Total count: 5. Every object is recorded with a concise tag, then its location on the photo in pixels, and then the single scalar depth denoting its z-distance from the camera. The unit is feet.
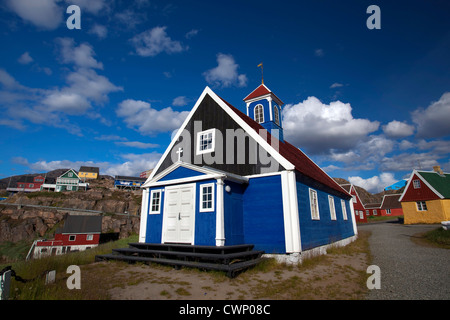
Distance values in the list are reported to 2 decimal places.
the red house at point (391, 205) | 167.72
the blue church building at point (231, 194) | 31.37
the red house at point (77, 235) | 114.38
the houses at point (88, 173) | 262.67
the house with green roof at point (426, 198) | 89.04
